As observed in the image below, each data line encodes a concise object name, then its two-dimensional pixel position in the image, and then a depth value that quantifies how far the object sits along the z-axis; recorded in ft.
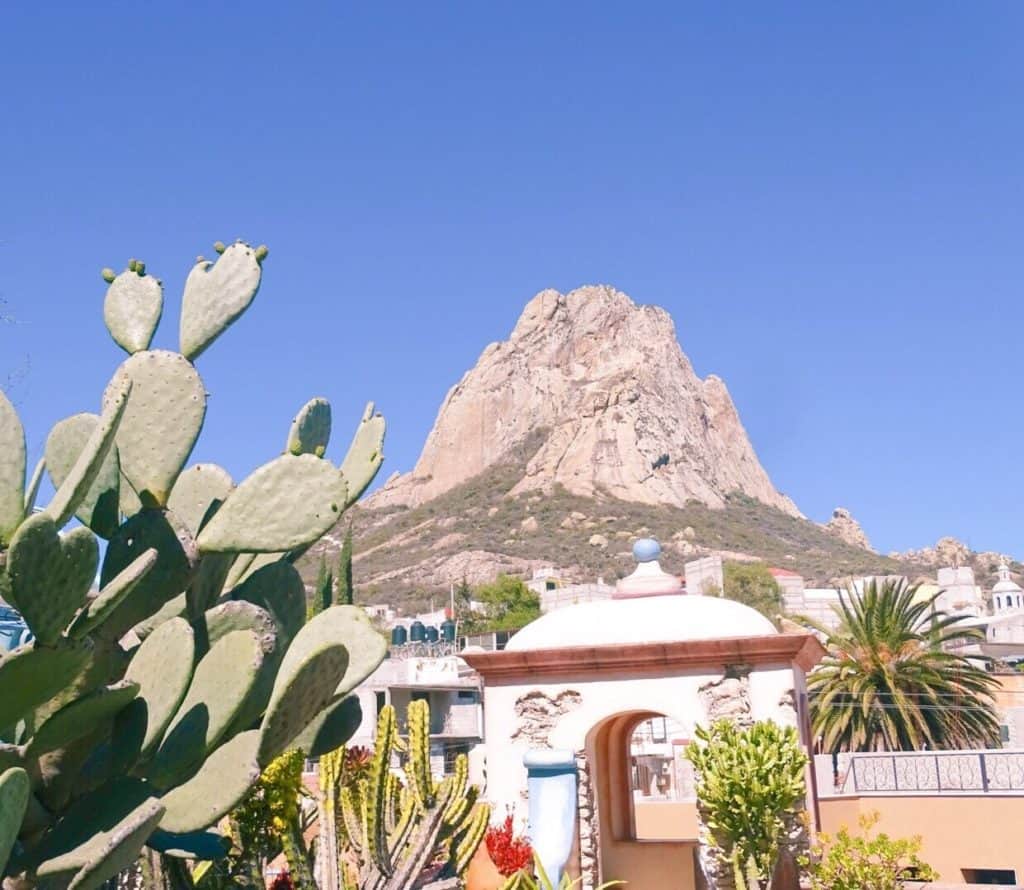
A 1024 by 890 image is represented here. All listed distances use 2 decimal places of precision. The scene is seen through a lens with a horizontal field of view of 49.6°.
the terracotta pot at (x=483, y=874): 29.07
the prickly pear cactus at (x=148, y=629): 12.39
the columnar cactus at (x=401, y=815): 23.36
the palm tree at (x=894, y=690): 71.72
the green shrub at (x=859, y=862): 28.12
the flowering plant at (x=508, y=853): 28.91
